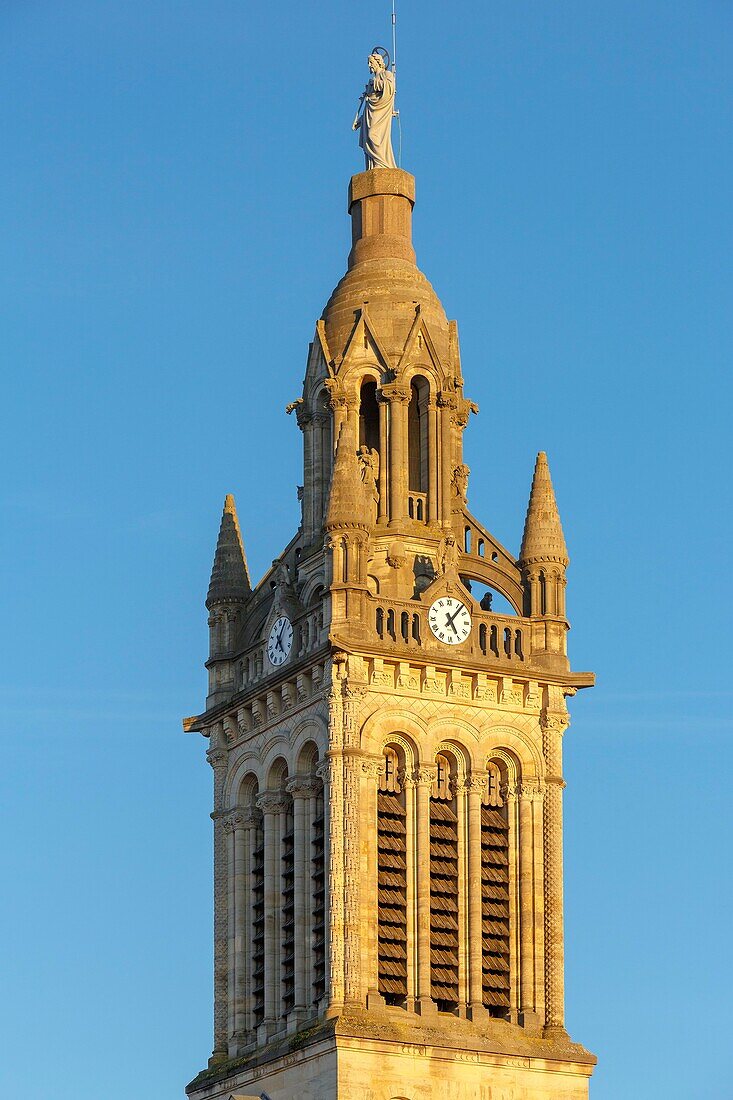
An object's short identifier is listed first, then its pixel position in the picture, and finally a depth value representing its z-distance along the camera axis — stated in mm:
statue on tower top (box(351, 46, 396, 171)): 113750
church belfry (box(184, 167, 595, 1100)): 103312
